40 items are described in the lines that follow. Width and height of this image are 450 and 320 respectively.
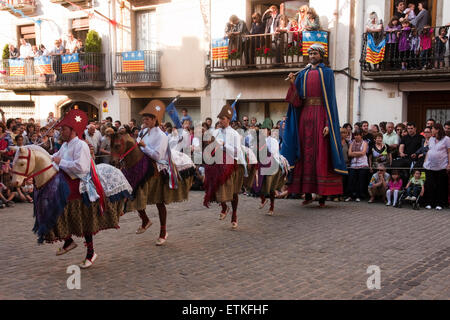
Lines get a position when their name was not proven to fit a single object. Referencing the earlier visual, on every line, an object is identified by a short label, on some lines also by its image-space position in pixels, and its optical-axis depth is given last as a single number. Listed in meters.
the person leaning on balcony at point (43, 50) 21.65
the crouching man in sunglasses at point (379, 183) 10.65
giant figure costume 9.53
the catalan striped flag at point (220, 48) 16.82
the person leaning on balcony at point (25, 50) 22.38
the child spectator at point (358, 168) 10.95
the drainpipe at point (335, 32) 14.92
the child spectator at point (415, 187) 9.98
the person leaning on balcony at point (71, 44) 20.68
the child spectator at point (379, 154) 11.05
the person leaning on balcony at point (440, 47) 12.77
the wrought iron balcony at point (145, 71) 18.98
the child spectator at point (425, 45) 13.02
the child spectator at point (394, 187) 10.16
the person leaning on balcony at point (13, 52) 22.89
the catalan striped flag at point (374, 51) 13.72
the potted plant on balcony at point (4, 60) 22.95
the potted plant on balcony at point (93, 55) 20.00
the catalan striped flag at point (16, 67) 22.31
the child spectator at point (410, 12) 13.53
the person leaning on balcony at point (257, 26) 16.39
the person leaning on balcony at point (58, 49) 21.03
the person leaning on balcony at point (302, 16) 15.12
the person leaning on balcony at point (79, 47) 20.55
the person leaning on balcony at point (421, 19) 13.33
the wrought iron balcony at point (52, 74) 20.17
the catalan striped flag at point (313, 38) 14.80
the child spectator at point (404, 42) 13.35
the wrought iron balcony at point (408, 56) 12.92
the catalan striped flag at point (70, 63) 20.30
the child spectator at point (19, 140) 10.67
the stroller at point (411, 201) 9.84
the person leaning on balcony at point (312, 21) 14.84
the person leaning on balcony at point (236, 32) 16.48
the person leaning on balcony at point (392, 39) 13.55
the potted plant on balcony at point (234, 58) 16.66
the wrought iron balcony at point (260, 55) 15.40
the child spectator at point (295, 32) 15.28
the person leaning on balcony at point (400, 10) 13.60
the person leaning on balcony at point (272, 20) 15.97
